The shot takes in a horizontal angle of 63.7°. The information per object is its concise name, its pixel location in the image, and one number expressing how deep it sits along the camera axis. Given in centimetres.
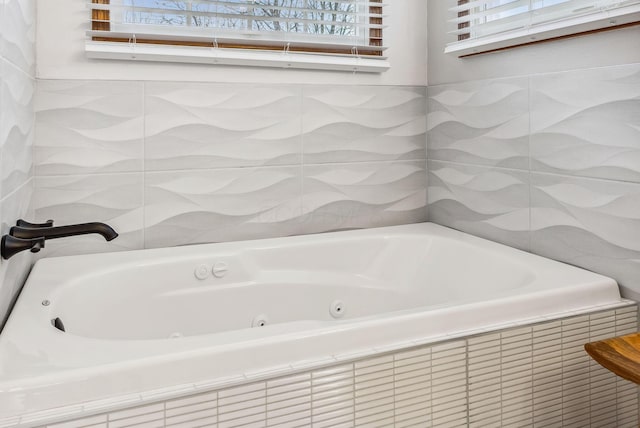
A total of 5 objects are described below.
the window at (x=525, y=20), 152
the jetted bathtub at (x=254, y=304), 104
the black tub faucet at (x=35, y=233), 130
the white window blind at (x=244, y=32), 192
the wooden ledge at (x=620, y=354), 109
